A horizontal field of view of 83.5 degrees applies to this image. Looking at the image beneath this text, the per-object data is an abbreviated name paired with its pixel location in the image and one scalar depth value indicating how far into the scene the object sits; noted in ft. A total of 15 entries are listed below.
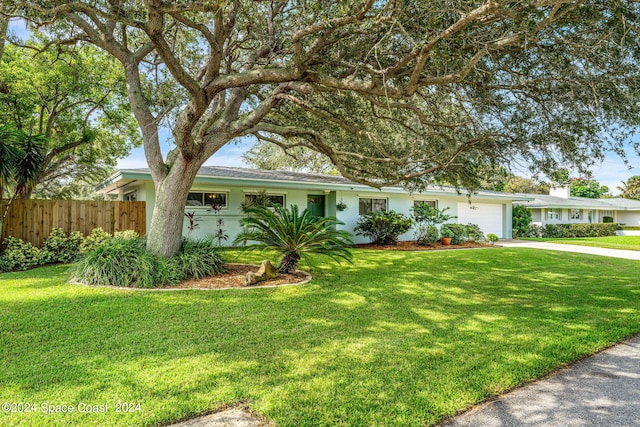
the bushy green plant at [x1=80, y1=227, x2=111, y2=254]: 35.31
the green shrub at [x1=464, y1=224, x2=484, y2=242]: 60.68
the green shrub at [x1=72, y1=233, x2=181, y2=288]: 23.57
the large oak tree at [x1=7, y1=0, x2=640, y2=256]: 16.63
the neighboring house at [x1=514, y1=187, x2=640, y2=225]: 92.43
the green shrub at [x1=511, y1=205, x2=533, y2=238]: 78.01
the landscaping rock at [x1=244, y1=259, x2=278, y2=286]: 24.20
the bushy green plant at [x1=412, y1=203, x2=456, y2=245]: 58.70
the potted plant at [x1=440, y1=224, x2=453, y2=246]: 56.36
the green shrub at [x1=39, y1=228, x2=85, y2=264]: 33.68
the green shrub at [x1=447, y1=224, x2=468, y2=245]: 58.23
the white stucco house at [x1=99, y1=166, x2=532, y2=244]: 44.42
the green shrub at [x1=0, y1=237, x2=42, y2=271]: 30.42
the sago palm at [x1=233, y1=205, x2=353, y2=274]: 26.78
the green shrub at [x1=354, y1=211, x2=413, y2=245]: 52.49
